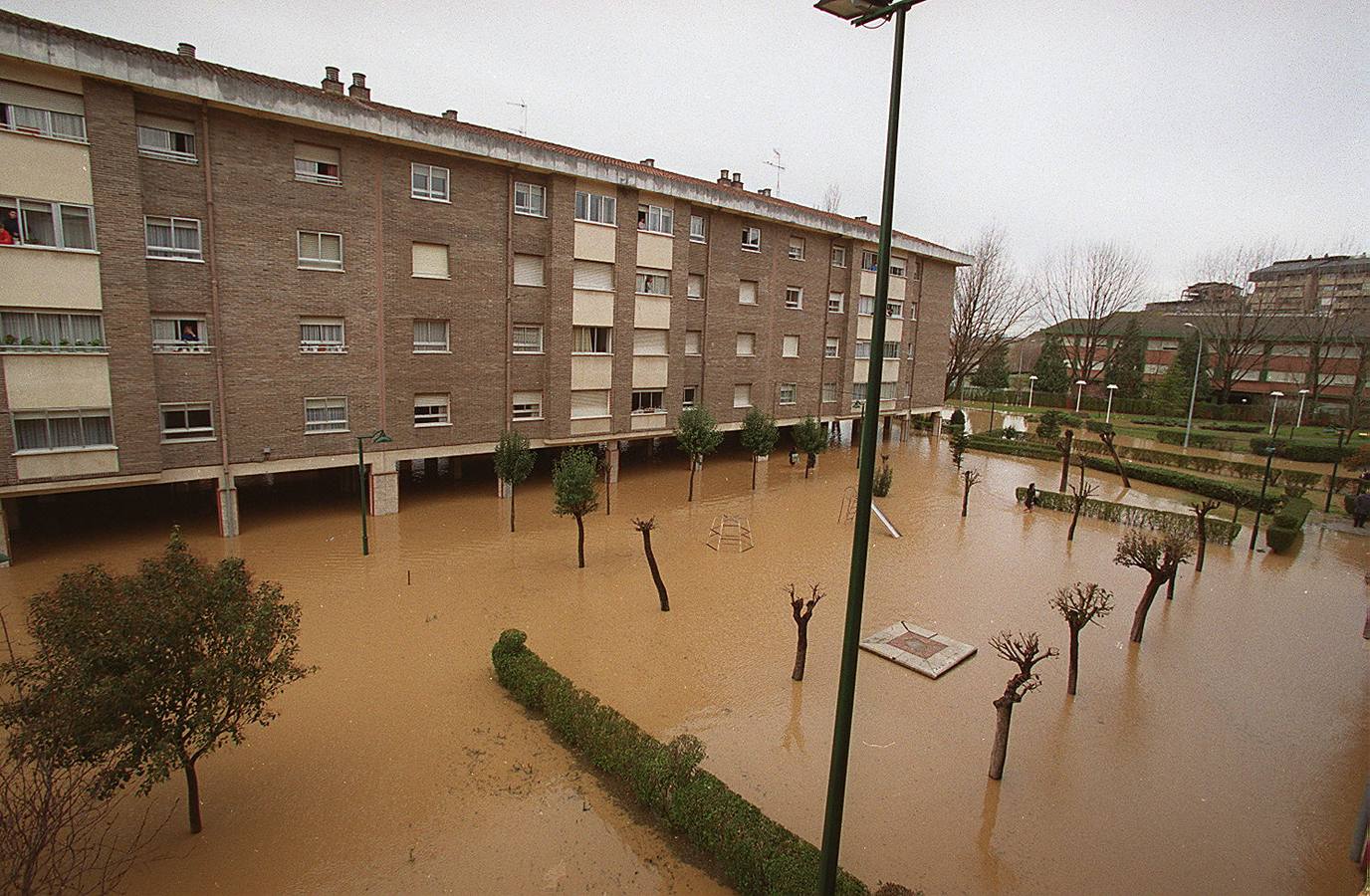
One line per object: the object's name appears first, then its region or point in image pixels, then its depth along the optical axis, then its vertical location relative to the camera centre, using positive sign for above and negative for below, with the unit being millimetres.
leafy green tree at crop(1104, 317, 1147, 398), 58188 +100
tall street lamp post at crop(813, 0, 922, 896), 5453 -1066
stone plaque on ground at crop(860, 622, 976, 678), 12812 -5758
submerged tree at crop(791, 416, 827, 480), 29109 -3571
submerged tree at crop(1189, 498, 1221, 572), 19073 -4516
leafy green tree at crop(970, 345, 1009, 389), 69000 -1059
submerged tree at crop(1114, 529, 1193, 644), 13867 -4171
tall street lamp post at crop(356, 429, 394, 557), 17766 -3194
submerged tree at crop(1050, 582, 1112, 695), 11805 -4417
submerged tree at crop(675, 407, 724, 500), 25375 -3115
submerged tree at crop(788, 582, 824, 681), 11786 -4767
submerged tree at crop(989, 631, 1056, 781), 9352 -4764
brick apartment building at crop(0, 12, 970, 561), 15266 +1756
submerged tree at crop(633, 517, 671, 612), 14672 -4654
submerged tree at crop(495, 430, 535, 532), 21031 -3613
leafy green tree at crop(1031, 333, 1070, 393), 62625 -500
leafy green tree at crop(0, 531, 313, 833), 6434 -3394
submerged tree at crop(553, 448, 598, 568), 16906 -3536
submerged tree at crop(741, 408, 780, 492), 27922 -3339
